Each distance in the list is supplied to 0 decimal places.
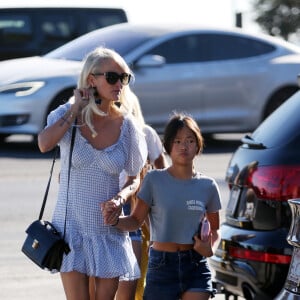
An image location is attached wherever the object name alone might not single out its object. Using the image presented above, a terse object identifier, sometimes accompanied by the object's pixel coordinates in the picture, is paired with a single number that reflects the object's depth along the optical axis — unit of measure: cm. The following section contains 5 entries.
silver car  3272
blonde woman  1209
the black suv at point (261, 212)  1309
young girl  1184
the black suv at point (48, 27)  4672
